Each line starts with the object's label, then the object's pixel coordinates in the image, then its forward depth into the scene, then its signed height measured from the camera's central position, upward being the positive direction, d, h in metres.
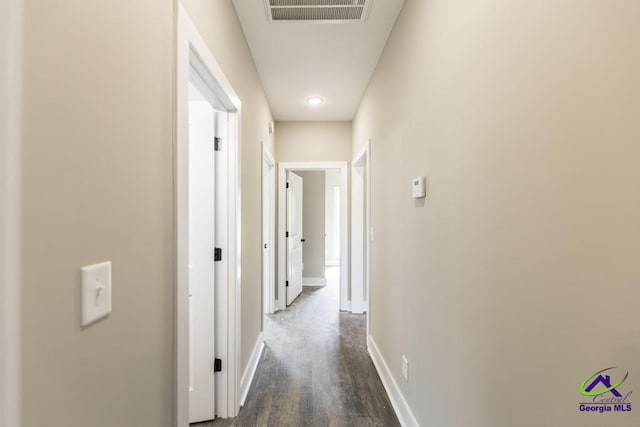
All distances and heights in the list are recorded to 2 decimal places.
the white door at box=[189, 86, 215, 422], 1.84 -0.29
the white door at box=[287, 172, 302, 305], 4.28 -0.33
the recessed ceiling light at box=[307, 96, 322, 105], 3.31 +1.27
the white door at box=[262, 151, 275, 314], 3.81 -0.30
